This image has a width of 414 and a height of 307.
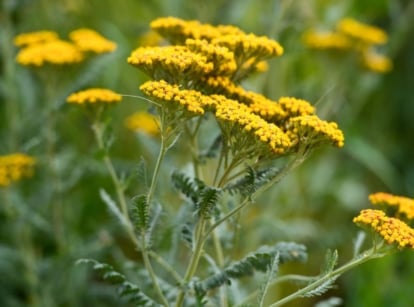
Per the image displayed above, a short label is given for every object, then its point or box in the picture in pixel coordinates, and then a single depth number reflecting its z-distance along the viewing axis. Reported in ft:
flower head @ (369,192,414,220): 6.04
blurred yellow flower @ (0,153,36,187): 6.64
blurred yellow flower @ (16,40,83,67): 6.46
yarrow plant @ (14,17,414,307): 5.82
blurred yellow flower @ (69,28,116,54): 6.55
